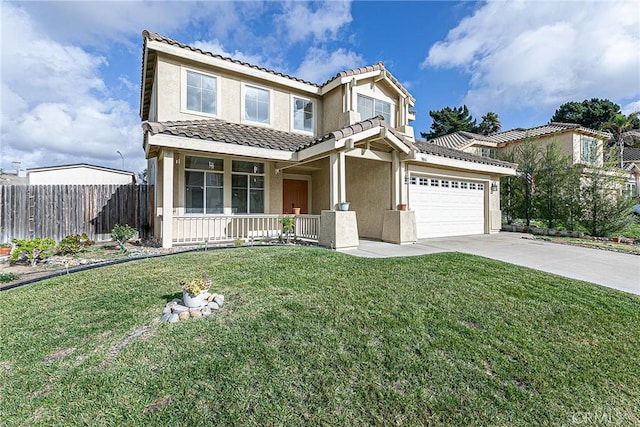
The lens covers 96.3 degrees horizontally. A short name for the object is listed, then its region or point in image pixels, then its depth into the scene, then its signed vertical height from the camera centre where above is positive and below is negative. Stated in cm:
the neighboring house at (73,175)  1855 +276
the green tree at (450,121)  4197 +1410
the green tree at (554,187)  1455 +151
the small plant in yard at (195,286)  427 -106
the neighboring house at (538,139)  2208 +627
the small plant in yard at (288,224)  1012 -31
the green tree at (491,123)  4231 +1374
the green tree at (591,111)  4403 +1633
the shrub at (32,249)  740 -88
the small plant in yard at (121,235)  912 -61
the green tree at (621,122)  2452 +816
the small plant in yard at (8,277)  622 -136
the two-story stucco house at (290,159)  948 +221
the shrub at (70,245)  860 -90
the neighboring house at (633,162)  2770 +588
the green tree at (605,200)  1312 +73
